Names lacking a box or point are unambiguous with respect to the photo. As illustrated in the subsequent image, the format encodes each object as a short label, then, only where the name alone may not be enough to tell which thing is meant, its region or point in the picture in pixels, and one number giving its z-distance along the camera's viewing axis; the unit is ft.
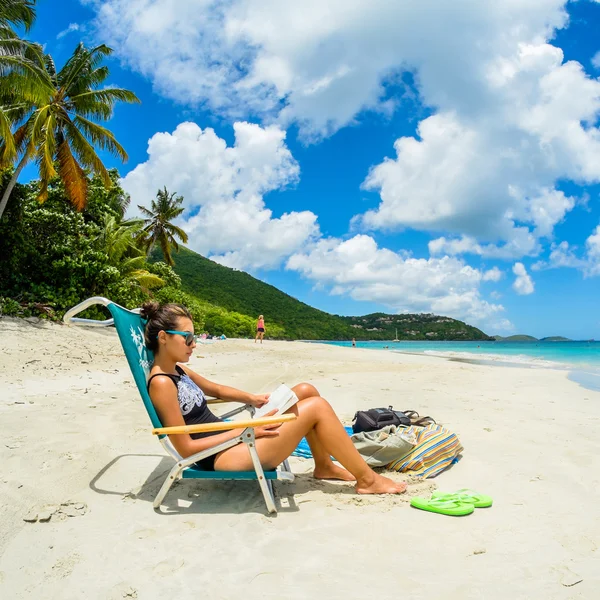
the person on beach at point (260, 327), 82.64
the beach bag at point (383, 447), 12.57
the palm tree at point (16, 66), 40.73
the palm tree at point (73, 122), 50.49
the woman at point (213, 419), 9.72
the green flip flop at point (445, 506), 9.49
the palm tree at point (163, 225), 111.14
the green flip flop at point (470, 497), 10.04
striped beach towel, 12.48
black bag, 13.56
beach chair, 9.10
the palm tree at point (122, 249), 62.59
